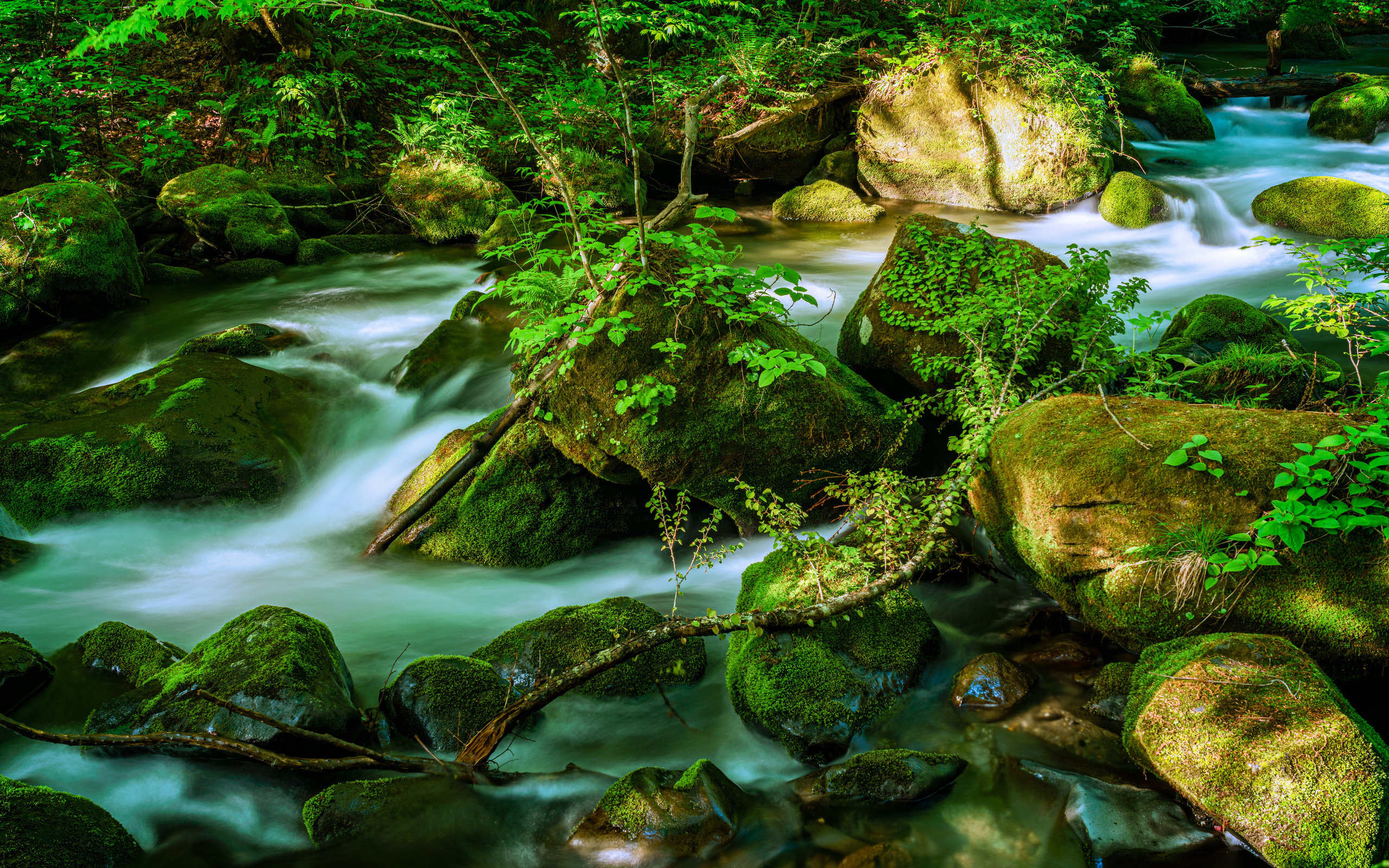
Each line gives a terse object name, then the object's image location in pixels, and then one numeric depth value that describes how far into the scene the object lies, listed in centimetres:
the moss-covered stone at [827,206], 1153
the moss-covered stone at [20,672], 371
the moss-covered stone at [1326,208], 909
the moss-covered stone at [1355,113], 1170
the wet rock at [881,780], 329
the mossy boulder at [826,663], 361
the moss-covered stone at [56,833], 259
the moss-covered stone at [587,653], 398
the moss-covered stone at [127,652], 397
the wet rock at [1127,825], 291
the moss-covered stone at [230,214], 962
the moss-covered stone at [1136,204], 1036
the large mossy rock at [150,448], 548
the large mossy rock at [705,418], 465
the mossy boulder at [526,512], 535
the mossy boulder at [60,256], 754
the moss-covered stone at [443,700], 360
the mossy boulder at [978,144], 1096
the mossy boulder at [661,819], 305
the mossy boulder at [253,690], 338
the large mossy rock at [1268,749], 262
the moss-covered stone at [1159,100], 1275
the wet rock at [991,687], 383
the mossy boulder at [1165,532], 335
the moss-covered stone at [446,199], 1055
